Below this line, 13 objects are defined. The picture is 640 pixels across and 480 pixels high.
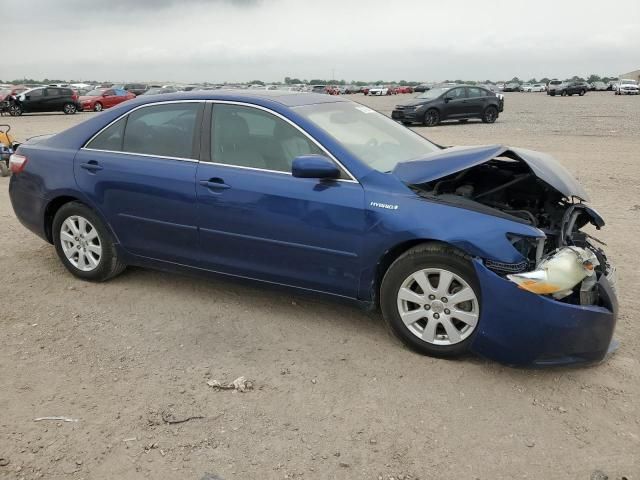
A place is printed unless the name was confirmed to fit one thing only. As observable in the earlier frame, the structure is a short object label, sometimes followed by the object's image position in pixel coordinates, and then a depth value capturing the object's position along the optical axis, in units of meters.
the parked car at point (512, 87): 82.02
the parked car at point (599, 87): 76.75
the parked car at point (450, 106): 21.19
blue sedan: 3.32
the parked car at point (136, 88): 41.81
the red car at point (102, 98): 31.93
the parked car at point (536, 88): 79.94
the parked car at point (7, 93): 29.05
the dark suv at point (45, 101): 28.77
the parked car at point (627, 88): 54.25
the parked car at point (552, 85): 57.02
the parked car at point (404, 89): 73.94
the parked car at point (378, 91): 67.71
